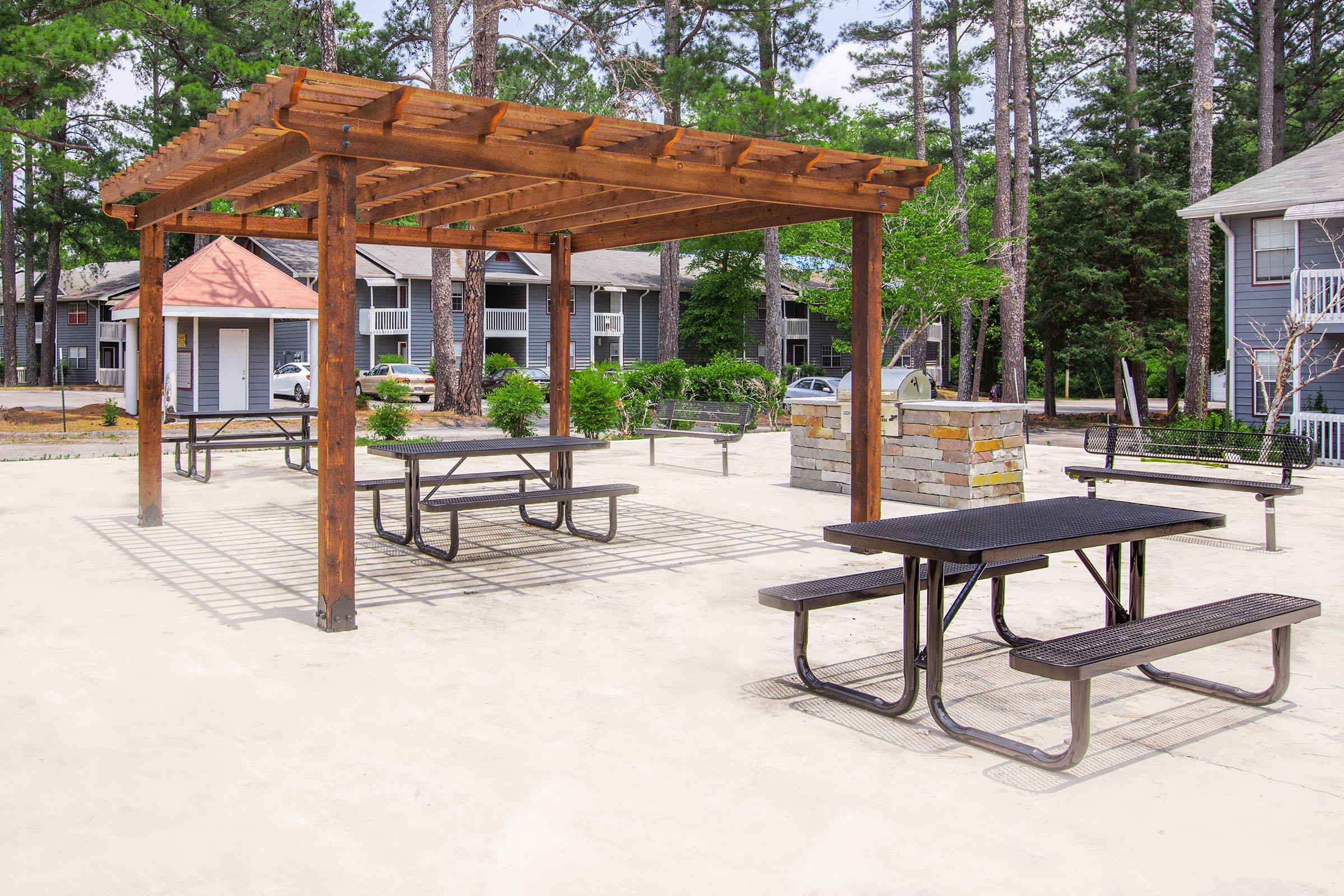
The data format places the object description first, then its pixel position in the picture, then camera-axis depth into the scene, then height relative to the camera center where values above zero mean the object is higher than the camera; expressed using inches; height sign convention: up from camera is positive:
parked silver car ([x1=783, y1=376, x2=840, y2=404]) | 1350.9 +29.2
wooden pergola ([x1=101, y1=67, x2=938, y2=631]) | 243.9 +65.1
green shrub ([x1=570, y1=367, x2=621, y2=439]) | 700.7 +6.0
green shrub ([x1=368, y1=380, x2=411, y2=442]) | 655.8 -5.8
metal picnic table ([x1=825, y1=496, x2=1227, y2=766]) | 171.3 -20.7
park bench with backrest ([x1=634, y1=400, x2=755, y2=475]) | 568.4 -2.6
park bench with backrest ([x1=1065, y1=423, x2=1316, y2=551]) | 348.5 -17.0
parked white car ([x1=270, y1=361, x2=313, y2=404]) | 1299.2 +36.0
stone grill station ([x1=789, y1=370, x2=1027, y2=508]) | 410.0 -13.6
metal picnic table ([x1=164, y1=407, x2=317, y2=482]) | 518.6 -13.3
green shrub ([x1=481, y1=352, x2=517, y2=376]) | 1088.8 +49.4
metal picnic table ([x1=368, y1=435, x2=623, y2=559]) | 333.1 -13.0
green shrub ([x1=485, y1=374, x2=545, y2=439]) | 690.8 +3.2
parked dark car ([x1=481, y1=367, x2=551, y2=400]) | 1491.1 +46.6
